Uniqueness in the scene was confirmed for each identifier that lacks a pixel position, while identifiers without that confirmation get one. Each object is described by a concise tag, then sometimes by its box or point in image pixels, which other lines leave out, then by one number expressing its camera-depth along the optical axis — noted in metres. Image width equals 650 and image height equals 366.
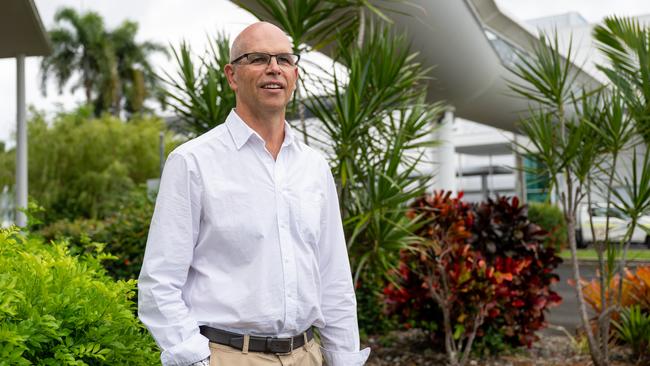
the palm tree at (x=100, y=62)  35.41
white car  18.05
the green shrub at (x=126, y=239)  6.64
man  1.73
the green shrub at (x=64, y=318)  1.86
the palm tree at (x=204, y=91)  5.26
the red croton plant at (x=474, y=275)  5.34
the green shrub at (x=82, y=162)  22.39
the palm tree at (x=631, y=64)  5.05
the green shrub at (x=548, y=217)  19.09
